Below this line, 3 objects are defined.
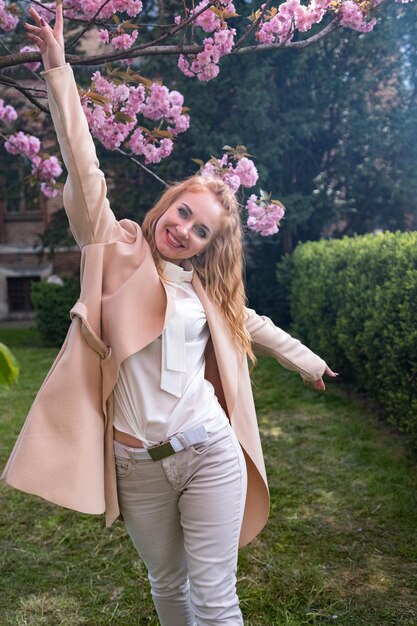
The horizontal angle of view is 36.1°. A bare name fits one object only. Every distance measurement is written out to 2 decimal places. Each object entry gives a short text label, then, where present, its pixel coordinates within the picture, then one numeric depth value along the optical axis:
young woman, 1.92
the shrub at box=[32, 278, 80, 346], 11.48
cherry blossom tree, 3.21
